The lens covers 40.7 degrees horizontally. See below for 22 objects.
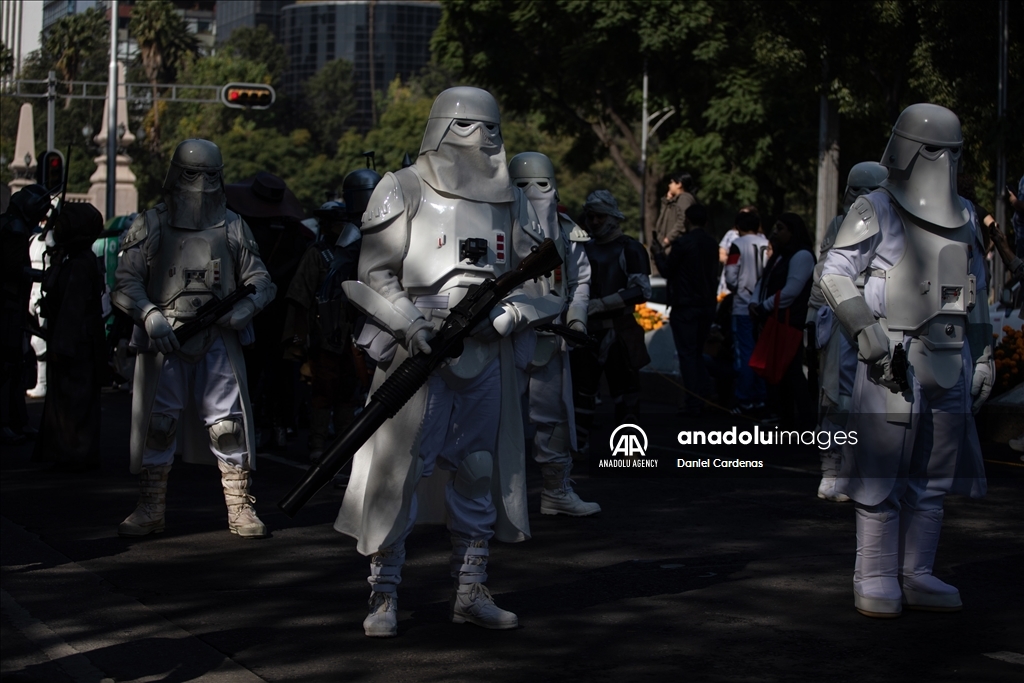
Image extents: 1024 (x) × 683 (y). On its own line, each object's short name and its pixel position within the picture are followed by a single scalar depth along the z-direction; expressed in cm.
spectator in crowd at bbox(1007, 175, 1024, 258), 970
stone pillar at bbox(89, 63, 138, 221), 4594
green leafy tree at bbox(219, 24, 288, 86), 11525
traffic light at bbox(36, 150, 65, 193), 1798
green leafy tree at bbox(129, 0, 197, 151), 8069
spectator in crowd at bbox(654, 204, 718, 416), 1259
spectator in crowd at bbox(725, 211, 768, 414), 1277
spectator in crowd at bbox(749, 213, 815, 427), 1055
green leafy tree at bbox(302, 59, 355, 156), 11275
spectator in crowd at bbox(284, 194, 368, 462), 928
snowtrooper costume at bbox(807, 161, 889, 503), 762
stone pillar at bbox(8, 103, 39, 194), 3312
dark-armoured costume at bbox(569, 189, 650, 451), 968
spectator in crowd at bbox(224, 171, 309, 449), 1060
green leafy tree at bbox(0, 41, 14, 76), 4512
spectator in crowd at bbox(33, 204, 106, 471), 943
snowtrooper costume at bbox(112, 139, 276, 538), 730
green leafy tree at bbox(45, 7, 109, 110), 5997
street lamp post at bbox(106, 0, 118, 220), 3288
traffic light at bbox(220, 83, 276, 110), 3464
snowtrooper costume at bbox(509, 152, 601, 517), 787
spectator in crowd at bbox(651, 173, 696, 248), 1373
